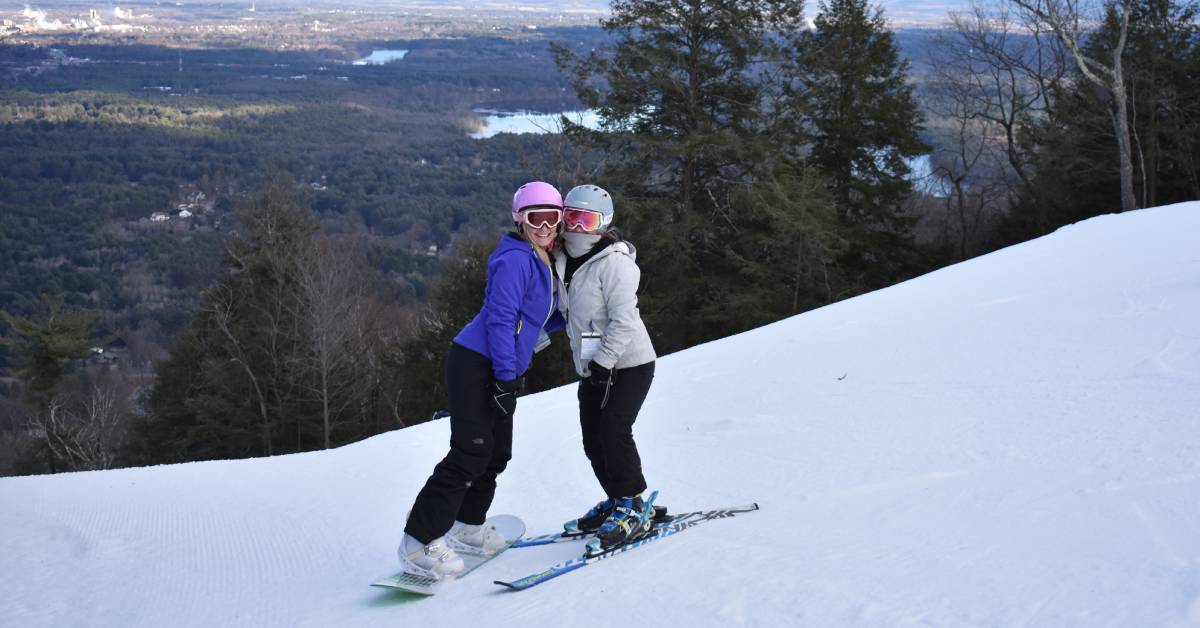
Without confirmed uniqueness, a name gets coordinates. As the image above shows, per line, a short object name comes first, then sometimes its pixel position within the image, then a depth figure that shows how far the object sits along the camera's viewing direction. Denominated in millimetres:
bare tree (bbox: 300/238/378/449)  25016
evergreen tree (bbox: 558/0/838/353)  24953
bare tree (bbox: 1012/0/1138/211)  22516
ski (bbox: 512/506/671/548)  4887
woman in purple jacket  4242
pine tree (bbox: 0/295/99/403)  27156
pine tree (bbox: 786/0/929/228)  28766
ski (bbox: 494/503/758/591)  4219
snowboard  4277
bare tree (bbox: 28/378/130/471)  26016
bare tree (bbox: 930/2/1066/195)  30734
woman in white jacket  4367
